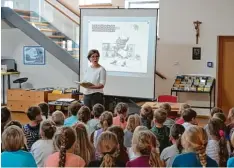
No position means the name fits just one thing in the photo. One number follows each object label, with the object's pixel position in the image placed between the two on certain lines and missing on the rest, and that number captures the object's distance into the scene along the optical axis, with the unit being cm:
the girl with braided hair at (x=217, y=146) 336
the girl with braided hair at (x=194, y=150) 265
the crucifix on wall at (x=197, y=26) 893
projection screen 806
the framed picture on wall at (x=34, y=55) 1046
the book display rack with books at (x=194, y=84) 869
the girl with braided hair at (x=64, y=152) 271
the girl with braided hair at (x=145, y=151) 267
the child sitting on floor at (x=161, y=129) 387
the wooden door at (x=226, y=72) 893
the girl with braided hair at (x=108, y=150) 262
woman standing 610
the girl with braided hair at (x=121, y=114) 469
